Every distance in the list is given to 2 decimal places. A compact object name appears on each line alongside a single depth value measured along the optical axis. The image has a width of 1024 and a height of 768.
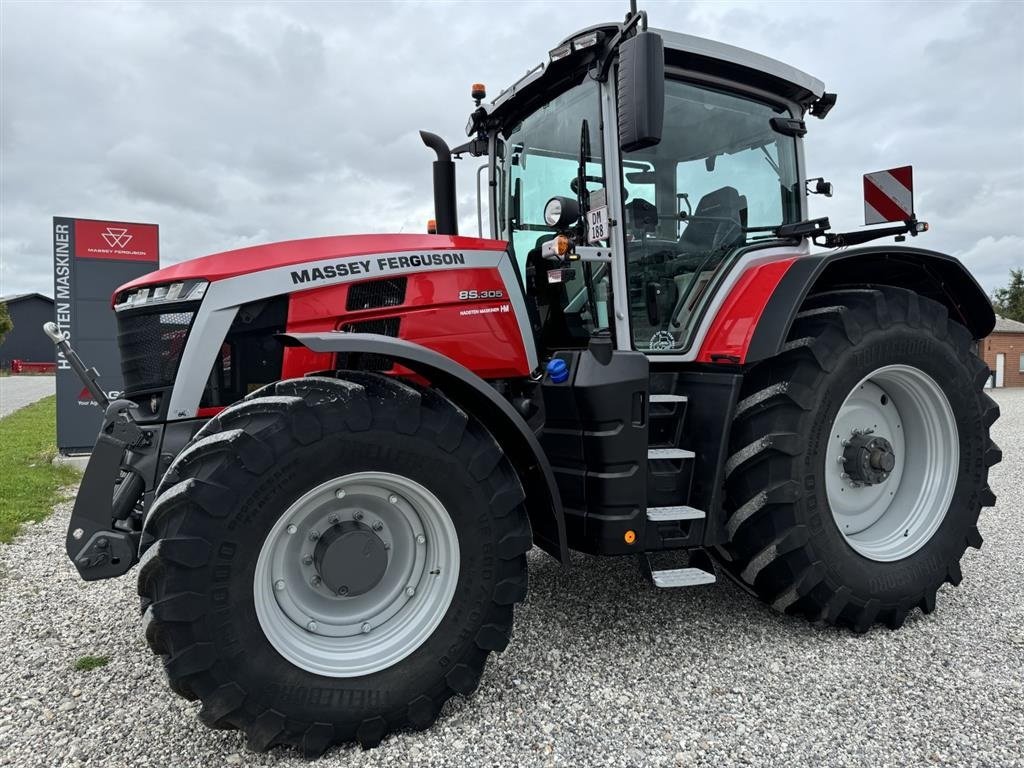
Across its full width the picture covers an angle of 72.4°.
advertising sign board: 8.44
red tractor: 2.31
